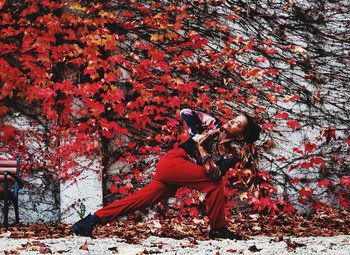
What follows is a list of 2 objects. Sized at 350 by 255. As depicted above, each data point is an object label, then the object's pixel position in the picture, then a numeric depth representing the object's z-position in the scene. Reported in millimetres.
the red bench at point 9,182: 6656
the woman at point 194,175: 5270
